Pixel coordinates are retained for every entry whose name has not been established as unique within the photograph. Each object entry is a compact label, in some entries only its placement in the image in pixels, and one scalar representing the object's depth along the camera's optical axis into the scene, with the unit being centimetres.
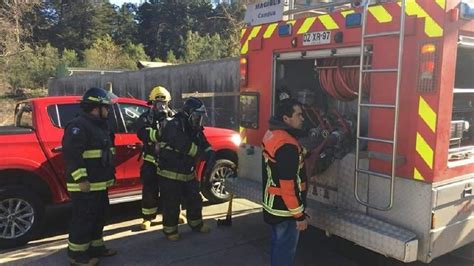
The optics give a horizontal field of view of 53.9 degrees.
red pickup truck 525
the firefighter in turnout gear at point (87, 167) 435
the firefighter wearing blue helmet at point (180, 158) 513
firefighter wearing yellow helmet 564
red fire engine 349
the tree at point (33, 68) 4091
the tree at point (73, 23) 5912
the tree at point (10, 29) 3067
